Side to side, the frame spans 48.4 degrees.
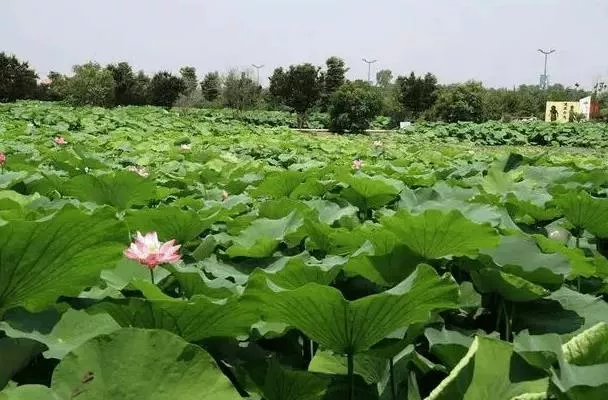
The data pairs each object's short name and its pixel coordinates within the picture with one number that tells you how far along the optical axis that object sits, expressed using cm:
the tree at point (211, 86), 4622
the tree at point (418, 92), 3825
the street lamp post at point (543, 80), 7740
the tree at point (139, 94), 4034
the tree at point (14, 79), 3708
